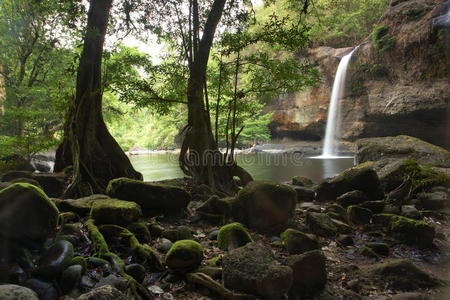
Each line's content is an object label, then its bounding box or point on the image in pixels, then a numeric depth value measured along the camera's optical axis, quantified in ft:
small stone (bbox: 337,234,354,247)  13.56
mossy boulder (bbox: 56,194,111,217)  11.83
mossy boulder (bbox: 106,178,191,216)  14.23
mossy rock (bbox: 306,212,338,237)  14.57
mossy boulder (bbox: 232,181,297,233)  14.69
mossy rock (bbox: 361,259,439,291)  9.93
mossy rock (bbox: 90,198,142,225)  11.03
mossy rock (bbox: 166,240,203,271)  9.46
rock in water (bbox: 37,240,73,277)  7.36
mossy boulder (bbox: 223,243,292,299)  8.16
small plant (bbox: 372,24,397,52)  60.08
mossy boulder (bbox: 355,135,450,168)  30.48
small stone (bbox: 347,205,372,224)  16.28
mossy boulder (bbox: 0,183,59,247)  7.89
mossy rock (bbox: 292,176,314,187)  30.30
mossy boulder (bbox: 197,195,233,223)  15.84
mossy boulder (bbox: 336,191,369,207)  19.08
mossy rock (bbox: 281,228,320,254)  11.91
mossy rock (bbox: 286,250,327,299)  9.30
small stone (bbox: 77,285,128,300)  6.03
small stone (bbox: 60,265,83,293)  7.22
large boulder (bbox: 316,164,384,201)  19.63
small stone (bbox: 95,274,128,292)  7.40
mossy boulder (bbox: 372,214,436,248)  13.15
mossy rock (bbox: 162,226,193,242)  12.11
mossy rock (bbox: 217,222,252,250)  11.96
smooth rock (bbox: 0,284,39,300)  5.45
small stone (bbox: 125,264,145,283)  8.57
